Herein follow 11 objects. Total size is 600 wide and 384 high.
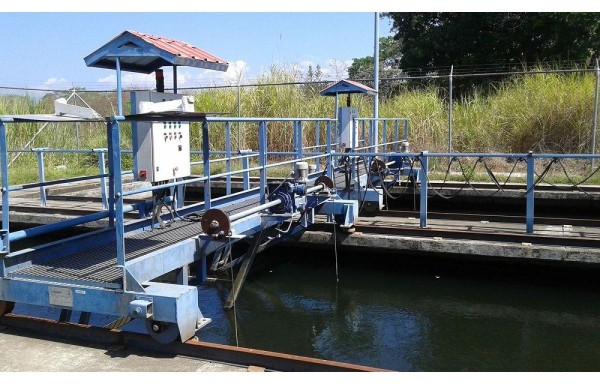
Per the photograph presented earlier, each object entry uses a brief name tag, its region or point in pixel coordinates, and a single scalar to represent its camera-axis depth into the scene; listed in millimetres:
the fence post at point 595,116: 13561
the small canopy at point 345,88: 11750
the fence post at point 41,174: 11311
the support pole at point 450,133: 15094
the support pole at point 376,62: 14853
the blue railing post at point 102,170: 10455
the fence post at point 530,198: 8484
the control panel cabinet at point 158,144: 5825
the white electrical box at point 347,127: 11688
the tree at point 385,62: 34238
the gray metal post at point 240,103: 17175
